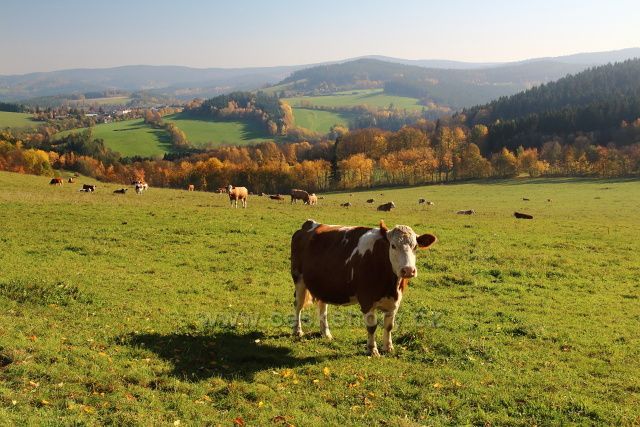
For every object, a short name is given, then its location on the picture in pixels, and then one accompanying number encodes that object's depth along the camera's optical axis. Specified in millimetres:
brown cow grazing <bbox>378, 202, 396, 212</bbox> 47488
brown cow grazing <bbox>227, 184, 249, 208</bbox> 42562
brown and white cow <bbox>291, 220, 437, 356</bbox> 10688
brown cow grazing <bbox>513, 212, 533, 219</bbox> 40500
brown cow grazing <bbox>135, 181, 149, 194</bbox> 52006
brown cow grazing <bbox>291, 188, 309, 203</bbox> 52406
